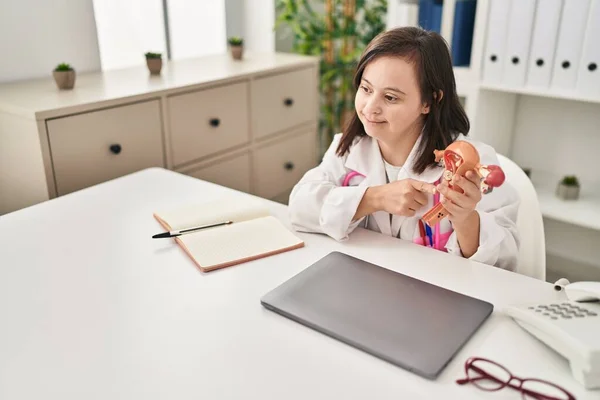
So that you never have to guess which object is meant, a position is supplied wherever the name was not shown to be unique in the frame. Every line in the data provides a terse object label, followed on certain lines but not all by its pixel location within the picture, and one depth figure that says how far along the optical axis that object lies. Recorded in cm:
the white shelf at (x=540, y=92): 183
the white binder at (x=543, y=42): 183
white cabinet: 153
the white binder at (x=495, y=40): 193
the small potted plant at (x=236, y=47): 230
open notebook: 105
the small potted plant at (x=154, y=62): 197
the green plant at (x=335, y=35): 274
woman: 103
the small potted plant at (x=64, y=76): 168
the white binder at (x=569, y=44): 177
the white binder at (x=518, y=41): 188
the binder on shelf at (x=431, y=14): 213
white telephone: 70
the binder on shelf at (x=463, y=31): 205
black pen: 112
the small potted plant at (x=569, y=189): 208
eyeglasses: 69
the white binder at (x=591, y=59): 174
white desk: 72
